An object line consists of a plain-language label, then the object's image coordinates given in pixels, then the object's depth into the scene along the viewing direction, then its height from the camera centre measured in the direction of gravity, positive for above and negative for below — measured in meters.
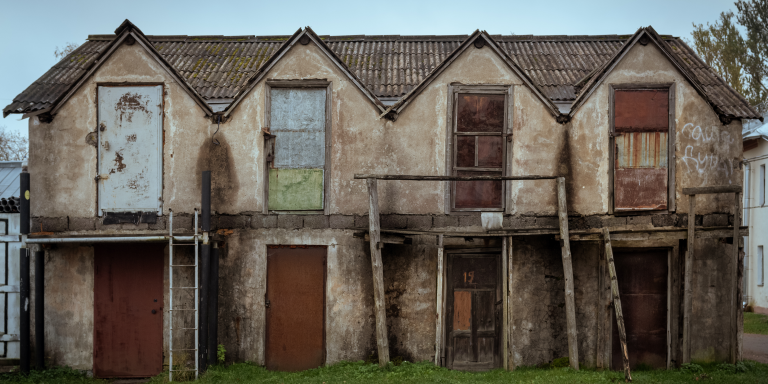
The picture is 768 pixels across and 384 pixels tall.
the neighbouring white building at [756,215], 20.91 -0.68
